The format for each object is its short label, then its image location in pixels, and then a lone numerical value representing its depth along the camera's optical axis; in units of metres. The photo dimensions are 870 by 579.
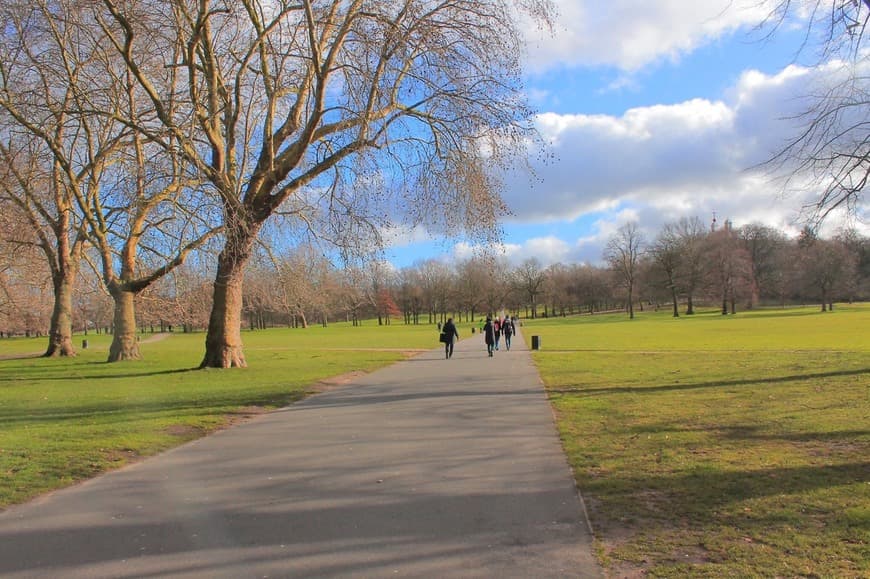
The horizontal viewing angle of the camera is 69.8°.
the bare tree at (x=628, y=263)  92.56
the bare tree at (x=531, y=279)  107.24
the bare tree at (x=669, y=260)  88.00
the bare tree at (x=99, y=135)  14.42
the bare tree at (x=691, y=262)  86.50
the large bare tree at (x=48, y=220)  19.58
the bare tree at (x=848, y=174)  11.62
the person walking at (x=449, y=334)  24.11
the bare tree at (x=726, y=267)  84.69
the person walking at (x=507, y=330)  30.01
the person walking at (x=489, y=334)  24.56
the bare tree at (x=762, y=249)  93.62
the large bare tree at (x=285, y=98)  13.87
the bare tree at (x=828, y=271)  76.11
